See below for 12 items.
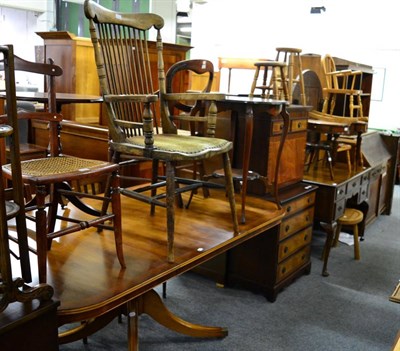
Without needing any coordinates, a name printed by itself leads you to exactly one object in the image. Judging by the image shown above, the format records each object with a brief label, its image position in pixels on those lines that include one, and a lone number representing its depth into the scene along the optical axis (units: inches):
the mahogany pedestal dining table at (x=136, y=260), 67.2
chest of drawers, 115.7
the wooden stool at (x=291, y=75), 141.7
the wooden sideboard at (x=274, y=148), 115.5
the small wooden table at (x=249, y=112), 101.5
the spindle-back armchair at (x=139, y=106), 79.4
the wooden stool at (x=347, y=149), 165.0
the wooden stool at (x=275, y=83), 119.8
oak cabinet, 186.7
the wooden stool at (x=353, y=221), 142.6
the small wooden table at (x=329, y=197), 134.9
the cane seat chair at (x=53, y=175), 64.4
